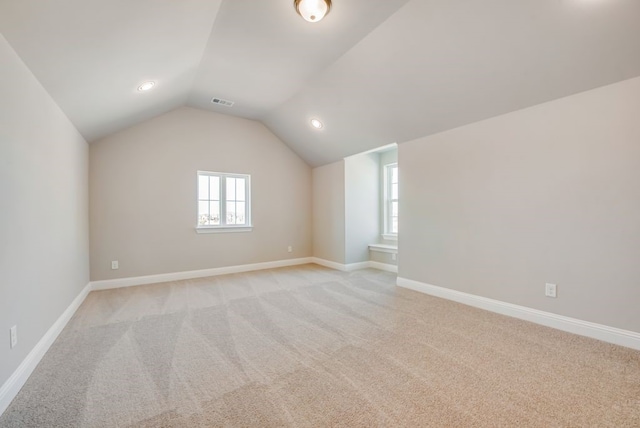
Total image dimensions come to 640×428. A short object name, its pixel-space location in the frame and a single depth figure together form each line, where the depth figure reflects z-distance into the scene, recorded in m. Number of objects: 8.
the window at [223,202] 4.98
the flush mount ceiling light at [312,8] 2.21
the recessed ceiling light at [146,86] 3.11
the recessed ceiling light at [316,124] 4.59
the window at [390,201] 5.59
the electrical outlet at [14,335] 1.75
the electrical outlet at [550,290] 2.69
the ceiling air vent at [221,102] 4.44
